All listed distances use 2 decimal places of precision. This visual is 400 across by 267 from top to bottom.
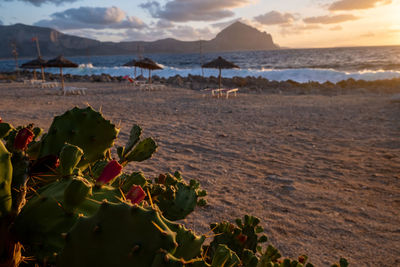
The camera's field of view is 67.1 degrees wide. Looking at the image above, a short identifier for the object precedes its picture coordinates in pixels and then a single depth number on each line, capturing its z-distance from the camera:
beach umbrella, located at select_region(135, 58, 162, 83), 19.40
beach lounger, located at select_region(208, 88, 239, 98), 14.71
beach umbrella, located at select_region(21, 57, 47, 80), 20.06
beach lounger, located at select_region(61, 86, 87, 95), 15.29
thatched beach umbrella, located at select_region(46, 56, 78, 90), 16.38
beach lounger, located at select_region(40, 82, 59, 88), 18.62
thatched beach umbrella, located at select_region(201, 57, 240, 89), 17.33
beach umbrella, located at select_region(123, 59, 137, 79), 23.96
